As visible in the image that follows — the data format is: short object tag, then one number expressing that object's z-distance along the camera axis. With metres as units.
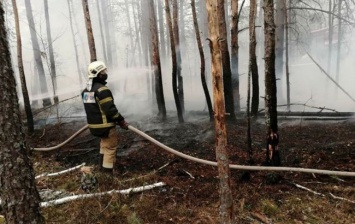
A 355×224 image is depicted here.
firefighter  5.62
